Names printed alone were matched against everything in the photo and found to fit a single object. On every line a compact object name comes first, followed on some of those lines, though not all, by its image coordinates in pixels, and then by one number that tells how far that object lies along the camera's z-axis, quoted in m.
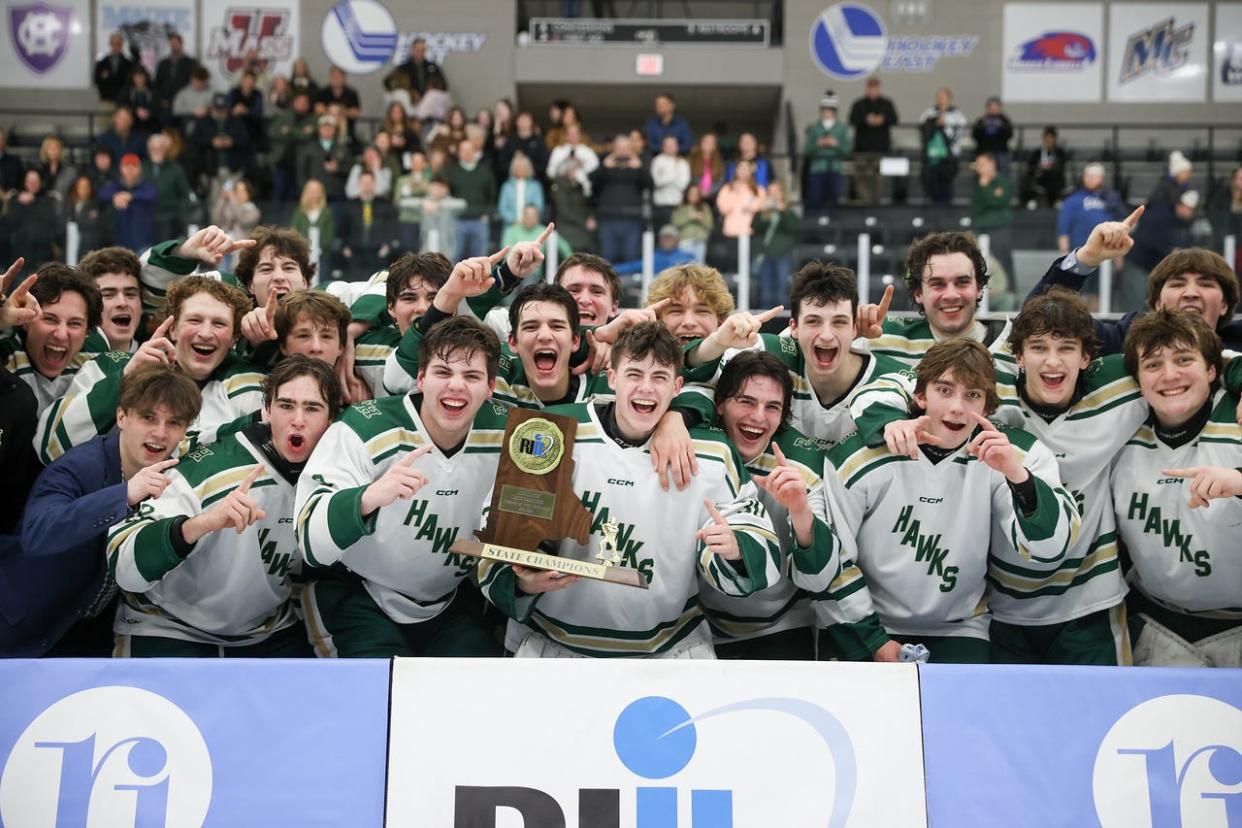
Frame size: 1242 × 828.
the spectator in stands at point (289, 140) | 14.35
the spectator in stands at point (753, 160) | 12.76
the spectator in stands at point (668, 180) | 11.35
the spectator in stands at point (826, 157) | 12.62
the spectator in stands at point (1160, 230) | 10.54
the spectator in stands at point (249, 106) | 16.25
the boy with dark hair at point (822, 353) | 5.09
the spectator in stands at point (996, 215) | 9.94
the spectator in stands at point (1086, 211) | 10.93
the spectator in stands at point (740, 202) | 11.01
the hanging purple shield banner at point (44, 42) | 19.83
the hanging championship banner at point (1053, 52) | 19.91
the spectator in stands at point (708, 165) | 12.73
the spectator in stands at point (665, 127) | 16.05
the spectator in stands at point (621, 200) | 11.16
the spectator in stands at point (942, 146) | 13.15
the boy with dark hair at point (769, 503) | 4.83
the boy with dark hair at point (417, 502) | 4.54
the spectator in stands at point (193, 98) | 18.39
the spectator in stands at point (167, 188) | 11.37
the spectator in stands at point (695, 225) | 11.02
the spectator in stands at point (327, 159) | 13.30
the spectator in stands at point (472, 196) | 11.01
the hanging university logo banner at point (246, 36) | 19.59
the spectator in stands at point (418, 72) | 18.48
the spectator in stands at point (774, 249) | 10.55
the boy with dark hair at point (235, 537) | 4.61
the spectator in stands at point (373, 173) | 12.53
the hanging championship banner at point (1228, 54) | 19.59
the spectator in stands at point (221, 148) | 15.36
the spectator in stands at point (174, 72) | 18.34
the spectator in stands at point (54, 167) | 13.11
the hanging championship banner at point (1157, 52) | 19.73
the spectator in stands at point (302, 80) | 17.31
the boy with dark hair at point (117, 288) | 5.95
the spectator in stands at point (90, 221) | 10.91
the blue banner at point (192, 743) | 3.82
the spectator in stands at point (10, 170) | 13.42
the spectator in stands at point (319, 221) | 10.32
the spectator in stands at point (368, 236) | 10.34
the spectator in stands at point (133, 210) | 11.00
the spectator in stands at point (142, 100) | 16.16
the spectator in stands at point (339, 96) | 17.44
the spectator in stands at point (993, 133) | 15.99
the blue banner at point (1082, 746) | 3.86
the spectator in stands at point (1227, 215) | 11.18
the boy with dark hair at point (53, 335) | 5.41
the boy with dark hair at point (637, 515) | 4.54
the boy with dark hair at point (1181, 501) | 4.73
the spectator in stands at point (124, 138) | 15.06
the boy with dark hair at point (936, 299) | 5.48
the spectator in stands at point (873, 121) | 16.73
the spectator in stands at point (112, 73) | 18.31
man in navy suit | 4.50
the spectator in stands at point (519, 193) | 11.59
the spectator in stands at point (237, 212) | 11.58
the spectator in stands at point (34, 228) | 10.85
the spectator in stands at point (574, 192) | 11.31
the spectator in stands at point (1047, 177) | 13.02
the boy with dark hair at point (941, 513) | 4.65
